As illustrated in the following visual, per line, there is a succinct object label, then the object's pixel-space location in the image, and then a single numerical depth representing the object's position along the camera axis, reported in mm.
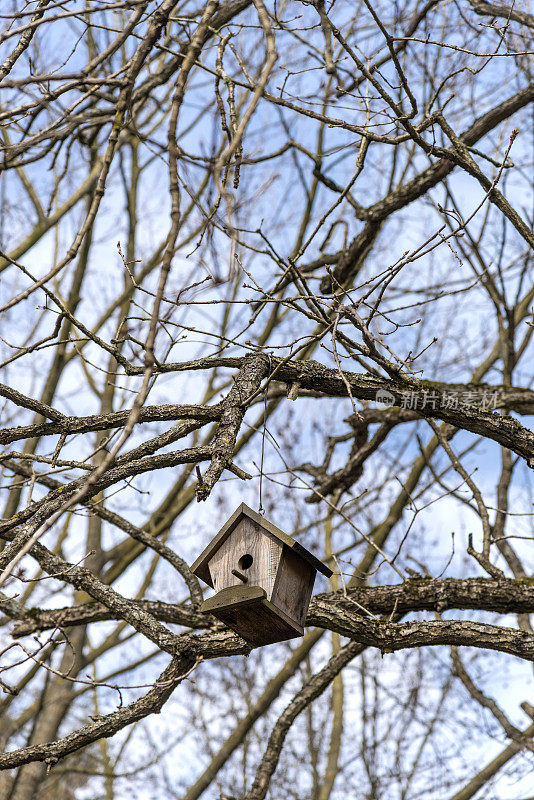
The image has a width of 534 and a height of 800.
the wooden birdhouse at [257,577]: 5867
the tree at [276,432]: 5646
